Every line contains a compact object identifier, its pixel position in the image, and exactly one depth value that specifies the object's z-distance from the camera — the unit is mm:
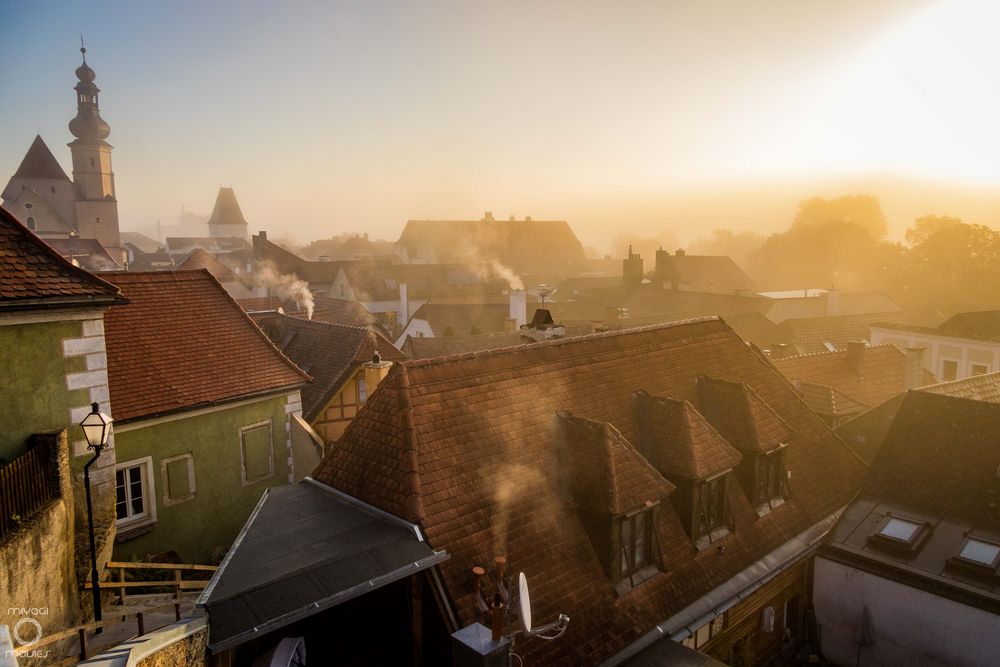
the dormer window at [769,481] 12938
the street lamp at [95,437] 9266
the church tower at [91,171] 91625
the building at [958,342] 32812
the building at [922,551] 11531
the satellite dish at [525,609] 7457
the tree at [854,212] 87312
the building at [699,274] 64562
